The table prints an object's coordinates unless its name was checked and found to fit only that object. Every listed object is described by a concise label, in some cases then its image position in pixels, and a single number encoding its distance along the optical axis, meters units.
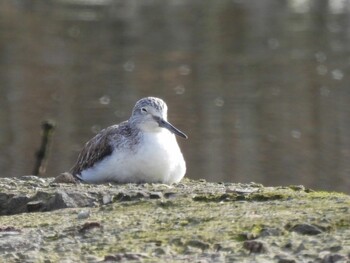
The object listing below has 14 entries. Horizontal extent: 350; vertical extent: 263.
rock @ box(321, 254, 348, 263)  11.77
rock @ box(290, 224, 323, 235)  12.99
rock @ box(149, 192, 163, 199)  15.66
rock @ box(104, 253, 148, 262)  12.35
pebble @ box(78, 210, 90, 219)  14.65
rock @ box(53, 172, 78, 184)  18.31
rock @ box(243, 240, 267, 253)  12.41
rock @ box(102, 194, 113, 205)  15.64
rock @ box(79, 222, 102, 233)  13.71
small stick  25.45
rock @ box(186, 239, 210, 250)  12.73
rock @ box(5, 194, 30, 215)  16.41
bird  18.31
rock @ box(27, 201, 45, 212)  15.89
